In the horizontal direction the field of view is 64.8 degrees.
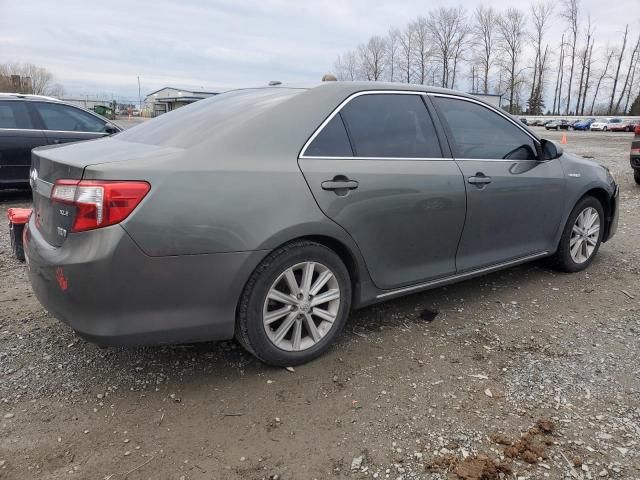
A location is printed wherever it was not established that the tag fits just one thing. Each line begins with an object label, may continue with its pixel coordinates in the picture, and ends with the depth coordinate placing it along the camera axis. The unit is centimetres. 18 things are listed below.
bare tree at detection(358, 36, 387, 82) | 7521
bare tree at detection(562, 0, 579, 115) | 7356
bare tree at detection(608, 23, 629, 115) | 7475
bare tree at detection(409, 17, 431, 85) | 7925
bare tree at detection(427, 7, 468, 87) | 7862
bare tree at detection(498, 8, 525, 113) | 7894
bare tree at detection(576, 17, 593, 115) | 7831
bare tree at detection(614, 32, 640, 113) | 7322
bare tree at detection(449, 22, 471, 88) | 7925
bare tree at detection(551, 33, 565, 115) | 8175
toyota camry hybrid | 228
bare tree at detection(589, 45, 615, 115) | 7644
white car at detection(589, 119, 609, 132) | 5029
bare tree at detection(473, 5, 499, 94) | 7894
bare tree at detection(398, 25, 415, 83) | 7994
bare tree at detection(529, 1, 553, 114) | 8144
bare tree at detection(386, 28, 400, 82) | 7954
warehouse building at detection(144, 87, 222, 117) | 5575
